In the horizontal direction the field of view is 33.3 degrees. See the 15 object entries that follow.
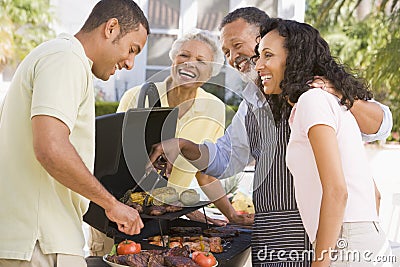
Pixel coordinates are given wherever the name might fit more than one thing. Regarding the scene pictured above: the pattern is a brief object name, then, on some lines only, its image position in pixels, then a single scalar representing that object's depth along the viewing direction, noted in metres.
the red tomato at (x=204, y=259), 1.96
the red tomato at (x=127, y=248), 2.03
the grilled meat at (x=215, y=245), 2.18
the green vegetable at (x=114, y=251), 2.07
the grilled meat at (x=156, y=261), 1.94
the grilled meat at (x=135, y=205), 2.13
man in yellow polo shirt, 1.60
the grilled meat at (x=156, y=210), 2.10
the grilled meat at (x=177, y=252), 2.04
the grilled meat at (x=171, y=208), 2.13
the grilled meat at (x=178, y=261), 1.94
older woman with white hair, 2.12
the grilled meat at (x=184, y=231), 2.43
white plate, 1.94
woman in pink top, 1.66
